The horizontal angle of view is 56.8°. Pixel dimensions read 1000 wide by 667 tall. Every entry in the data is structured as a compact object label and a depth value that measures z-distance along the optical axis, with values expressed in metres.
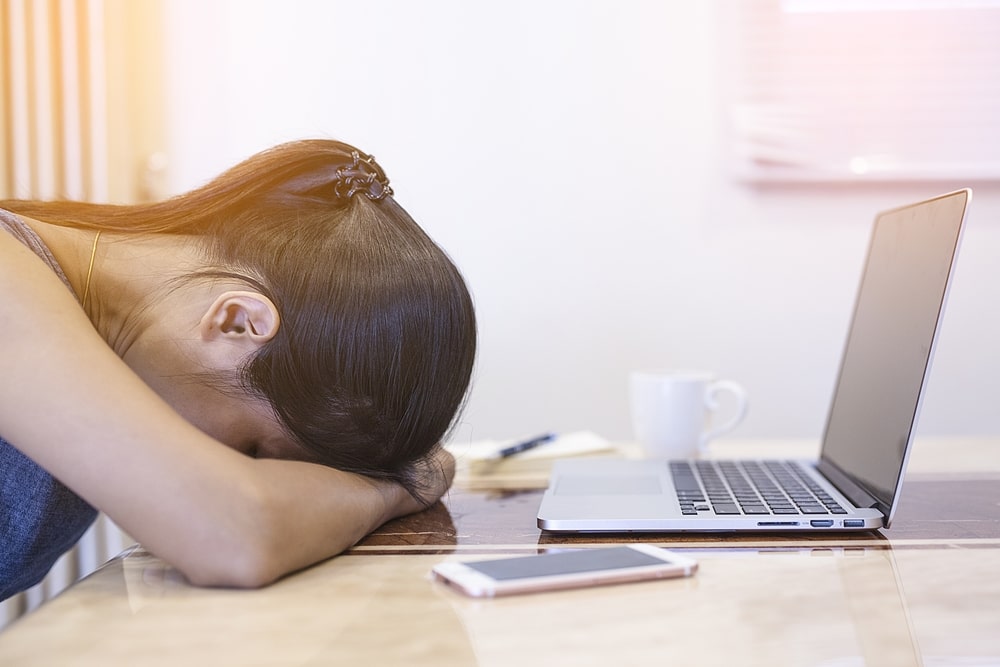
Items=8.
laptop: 0.70
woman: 0.57
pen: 1.09
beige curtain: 1.61
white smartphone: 0.54
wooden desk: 0.45
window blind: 1.52
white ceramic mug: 1.12
